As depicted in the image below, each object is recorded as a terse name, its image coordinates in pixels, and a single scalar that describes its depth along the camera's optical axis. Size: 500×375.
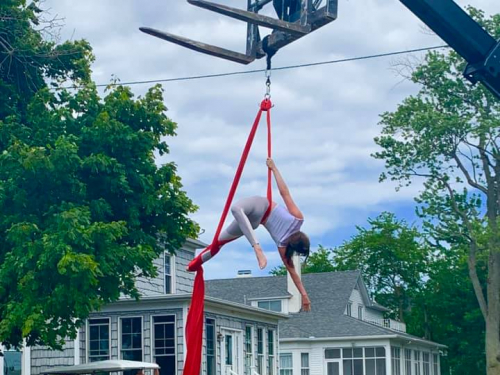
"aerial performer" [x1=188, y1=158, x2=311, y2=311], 7.93
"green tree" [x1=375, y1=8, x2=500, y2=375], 35.31
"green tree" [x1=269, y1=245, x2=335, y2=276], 60.22
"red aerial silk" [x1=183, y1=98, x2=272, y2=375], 8.21
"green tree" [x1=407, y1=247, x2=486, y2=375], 48.62
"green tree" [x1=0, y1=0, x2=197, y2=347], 16.22
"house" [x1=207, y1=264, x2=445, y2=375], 39.47
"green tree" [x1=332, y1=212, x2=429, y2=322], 56.69
